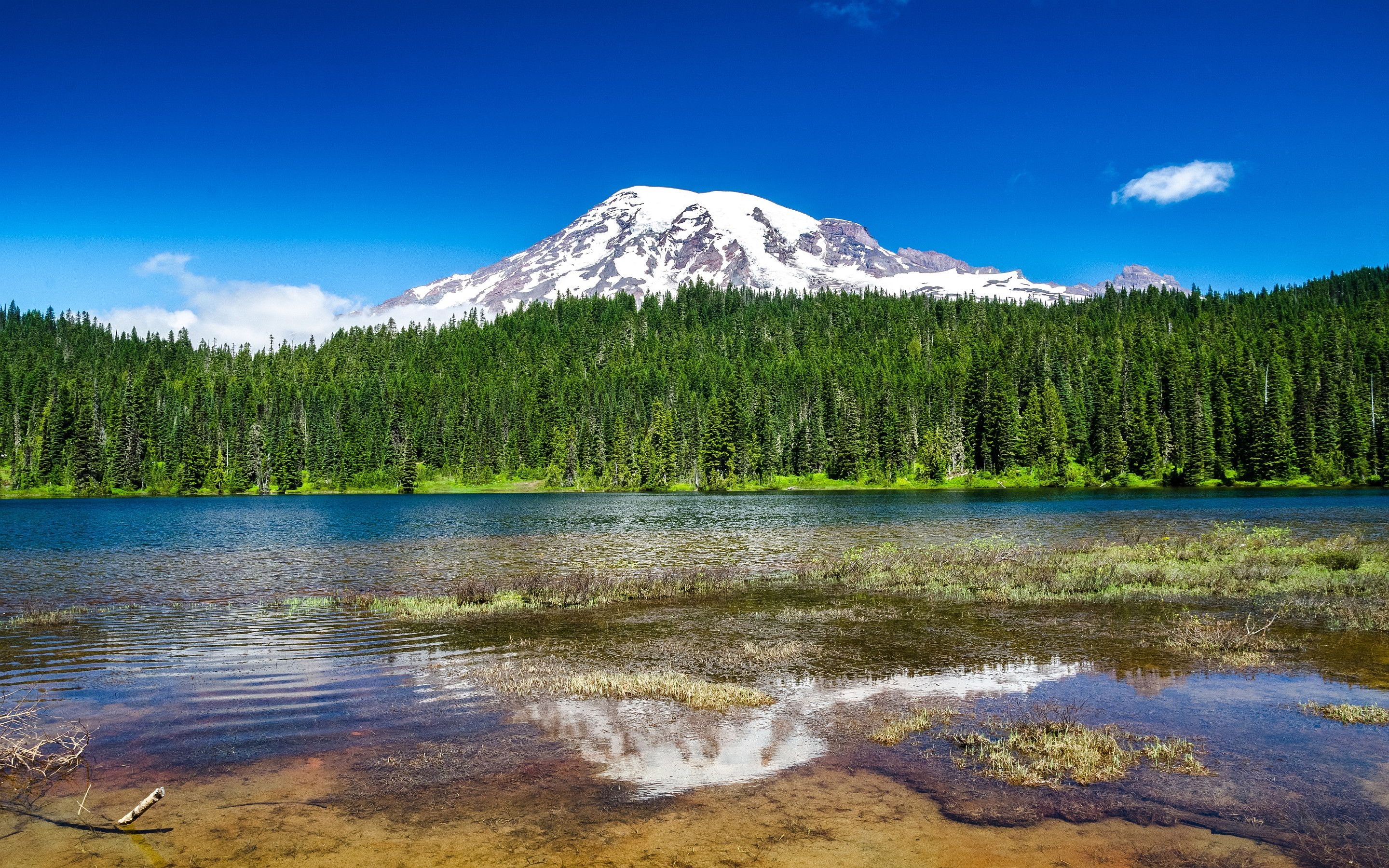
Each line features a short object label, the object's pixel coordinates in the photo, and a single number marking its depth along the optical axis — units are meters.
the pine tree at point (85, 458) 159.25
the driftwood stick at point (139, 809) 9.86
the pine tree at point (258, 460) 173.54
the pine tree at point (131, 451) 163.88
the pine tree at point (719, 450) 162.62
